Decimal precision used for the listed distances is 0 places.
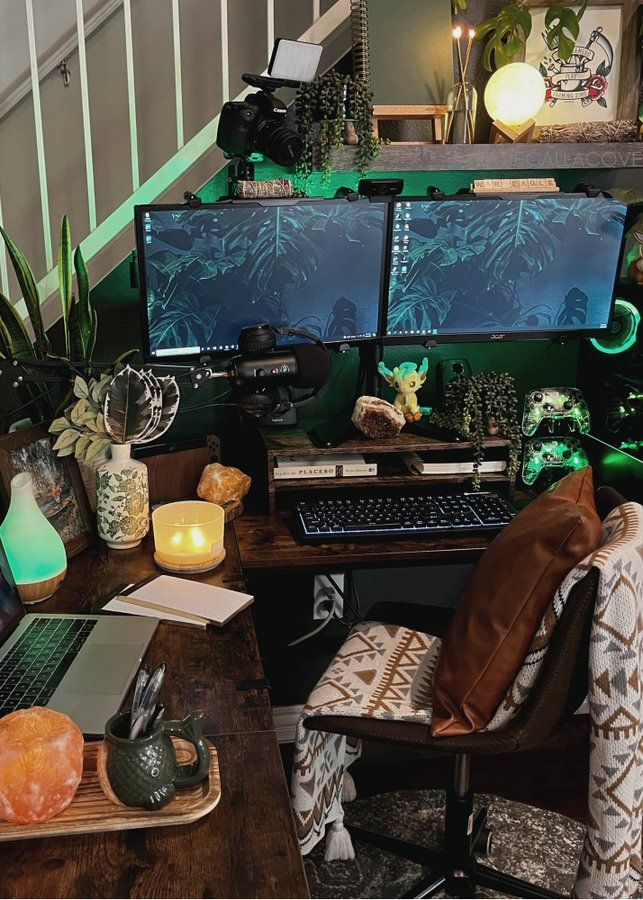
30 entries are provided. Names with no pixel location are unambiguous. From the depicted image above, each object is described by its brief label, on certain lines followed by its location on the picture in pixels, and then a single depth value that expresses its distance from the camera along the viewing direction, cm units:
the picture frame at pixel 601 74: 252
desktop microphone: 199
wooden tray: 107
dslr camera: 216
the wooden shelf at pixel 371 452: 227
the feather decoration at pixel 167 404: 199
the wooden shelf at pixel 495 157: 238
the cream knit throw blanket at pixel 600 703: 141
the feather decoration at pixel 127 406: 191
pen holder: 109
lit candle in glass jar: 186
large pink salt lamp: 105
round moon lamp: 241
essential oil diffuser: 169
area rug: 208
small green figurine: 246
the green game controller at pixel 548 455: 253
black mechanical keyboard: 211
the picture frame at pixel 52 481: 181
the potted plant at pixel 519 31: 242
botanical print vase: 196
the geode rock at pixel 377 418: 231
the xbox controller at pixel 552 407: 257
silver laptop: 135
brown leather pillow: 146
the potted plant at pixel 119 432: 192
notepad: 165
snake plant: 211
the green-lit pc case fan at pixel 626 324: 251
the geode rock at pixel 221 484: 219
